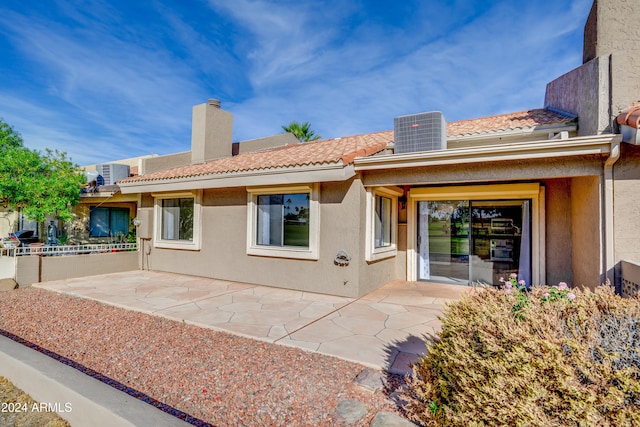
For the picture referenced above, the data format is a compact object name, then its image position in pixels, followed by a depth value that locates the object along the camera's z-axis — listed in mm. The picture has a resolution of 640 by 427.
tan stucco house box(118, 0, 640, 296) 6695
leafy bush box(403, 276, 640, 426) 2170
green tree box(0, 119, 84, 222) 13133
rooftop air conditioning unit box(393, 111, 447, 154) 8969
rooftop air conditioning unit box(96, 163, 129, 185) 16419
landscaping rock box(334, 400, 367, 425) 3324
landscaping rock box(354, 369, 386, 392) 3955
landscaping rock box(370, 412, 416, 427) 3145
